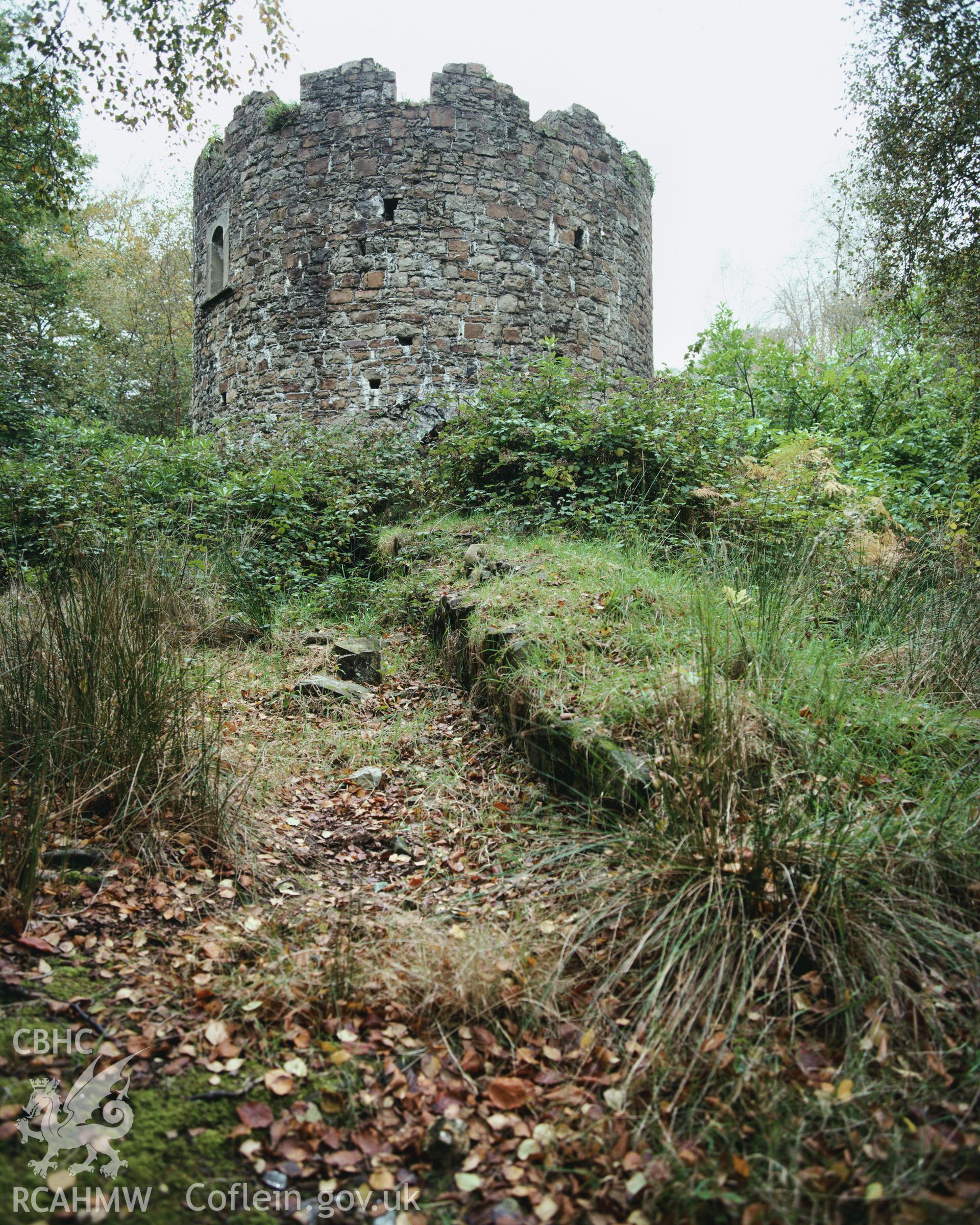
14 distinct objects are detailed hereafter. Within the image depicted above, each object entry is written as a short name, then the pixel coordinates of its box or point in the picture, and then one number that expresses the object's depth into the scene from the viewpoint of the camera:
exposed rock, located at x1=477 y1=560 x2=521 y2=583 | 5.04
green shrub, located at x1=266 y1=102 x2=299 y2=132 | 9.87
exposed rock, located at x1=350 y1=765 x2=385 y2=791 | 3.62
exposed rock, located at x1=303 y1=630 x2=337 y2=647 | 5.28
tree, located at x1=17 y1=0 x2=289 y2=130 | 4.76
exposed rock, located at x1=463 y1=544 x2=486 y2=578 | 5.41
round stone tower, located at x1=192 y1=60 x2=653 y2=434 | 9.56
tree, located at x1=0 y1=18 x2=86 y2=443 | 5.09
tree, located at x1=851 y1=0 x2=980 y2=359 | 5.20
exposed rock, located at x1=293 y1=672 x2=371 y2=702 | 4.49
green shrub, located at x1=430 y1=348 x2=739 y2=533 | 6.00
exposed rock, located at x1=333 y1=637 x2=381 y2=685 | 4.85
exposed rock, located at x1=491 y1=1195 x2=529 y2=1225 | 1.58
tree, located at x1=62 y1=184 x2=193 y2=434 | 19.84
